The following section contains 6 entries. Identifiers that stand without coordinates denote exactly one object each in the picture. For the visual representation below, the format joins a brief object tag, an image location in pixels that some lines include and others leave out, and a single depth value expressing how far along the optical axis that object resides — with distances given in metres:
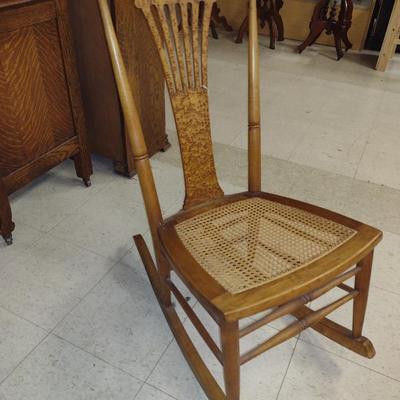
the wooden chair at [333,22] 3.33
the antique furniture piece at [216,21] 3.93
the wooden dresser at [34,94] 1.37
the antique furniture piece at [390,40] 3.08
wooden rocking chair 0.87
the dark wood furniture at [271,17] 3.62
